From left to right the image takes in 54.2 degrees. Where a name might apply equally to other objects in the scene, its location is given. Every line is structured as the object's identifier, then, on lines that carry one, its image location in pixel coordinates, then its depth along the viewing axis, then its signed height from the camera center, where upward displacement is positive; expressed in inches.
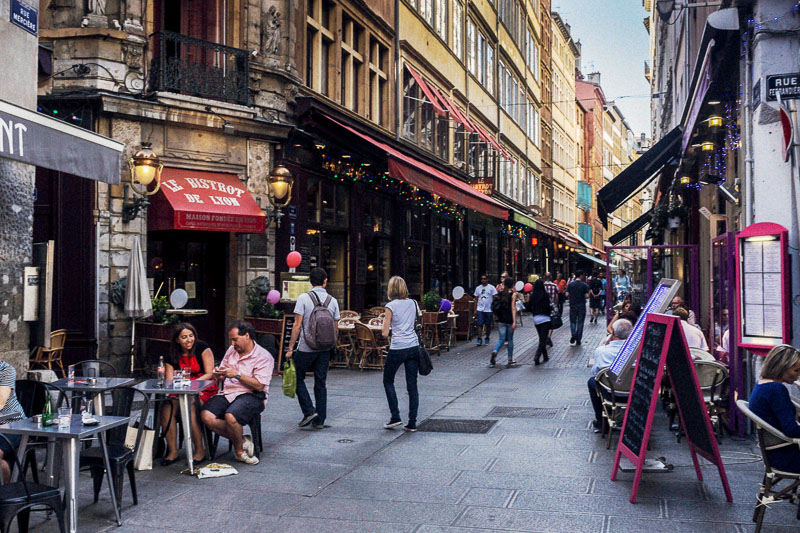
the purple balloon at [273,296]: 543.2 -7.7
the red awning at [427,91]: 880.4 +221.0
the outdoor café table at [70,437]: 199.8 -39.4
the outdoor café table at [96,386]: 270.7 -35.8
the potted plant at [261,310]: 538.0 -17.5
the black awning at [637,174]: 557.0 +84.3
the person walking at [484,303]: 748.6 -16.8
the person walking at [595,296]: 1093.1 -14.7
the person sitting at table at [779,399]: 199.0 -29.4
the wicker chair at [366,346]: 555.5 -43.5
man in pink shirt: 277.7 -39.1
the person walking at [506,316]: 577.9 -22.6
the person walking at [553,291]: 1065.7 -8.0
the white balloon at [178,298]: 504.4 -8.6
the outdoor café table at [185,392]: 266.1 -36.4
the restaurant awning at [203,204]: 492.7 +52.5
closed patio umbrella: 475.2 -3.3
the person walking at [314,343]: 345.4 -26.0
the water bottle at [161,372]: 293.7 -32.8
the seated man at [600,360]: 330.3 -31.7
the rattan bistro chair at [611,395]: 299.0 -43.4
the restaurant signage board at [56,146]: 229.3 +44.1
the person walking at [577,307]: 741.3 -20.2
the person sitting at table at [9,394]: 231.6 -32.8
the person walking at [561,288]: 1170.8 -3.6
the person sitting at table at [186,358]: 285.7 -28.0
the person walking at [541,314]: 584.1 -21.3
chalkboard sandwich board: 233.8 -34.2
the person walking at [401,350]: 343.3 -28.5
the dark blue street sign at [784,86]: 291.9 +76.5
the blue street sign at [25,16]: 313.7 +109.4
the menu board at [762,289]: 292.8 -1.1
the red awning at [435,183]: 569.6 +82.2
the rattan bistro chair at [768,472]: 196.2 -47.3
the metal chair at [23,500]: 177.5 -50.4
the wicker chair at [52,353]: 441.8 -39.0
